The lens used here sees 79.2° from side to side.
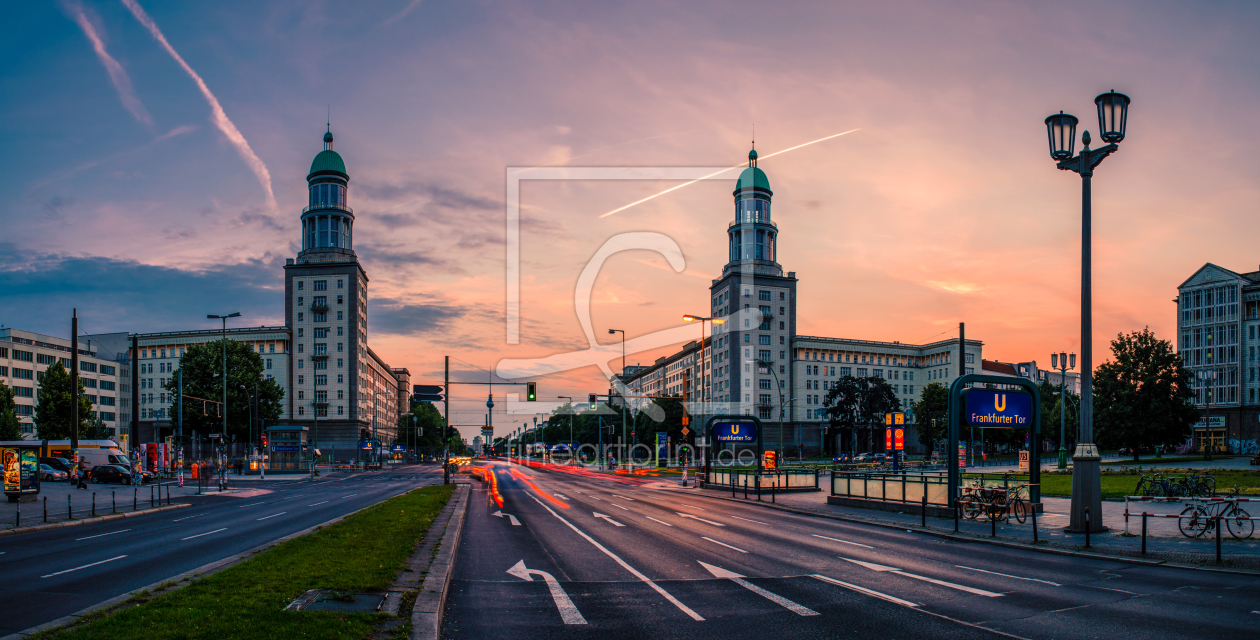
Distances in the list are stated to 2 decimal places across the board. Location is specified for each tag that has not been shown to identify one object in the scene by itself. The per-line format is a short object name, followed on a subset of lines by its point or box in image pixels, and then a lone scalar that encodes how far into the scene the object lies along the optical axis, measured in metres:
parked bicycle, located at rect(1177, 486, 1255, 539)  18.31
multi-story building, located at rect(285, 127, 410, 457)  130.12
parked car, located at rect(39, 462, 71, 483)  57.44
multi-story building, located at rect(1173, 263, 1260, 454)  111.06
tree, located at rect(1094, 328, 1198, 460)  69.81
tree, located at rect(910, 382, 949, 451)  117.50
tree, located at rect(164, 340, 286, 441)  89.88
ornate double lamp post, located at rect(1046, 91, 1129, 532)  19.08
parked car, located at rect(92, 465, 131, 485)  55.12
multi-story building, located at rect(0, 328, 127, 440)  111.31
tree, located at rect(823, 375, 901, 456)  121.88
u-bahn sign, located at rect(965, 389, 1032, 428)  25.56
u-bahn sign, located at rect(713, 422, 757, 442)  49.22
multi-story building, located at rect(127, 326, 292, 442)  131.94
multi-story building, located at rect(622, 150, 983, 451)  136.75
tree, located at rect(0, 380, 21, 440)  83.75
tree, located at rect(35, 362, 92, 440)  85.56
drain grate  9.63
